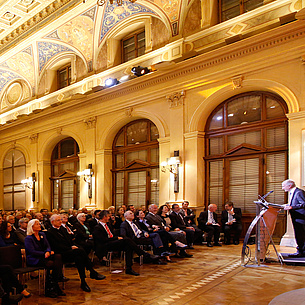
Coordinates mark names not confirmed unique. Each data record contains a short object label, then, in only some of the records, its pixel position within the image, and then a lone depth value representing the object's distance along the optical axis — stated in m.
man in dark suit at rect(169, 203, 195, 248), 8.47
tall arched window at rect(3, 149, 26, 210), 18.50
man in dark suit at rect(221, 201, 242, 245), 9.41
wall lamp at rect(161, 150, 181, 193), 10.98
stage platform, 6.35
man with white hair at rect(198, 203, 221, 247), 9.34
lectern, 6.35
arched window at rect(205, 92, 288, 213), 9.48
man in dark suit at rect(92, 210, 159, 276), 6.24
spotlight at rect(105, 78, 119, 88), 13.21
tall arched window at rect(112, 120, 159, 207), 12.68
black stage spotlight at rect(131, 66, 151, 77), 11.98
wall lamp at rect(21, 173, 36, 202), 17.19
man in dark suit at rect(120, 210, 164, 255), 7.11
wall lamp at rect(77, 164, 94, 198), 14.05
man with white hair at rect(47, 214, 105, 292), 5.34
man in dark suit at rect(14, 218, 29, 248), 6.50
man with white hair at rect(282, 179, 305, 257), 6.57
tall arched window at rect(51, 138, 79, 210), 15.79
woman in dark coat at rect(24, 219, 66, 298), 5.03
